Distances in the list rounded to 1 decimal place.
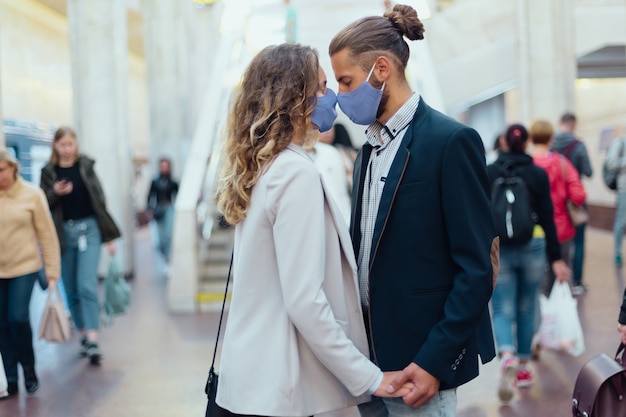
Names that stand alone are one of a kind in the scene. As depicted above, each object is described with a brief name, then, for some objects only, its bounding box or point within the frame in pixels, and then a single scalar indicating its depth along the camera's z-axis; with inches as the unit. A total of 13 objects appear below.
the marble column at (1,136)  273.1
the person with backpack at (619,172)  383.6
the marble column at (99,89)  433.1
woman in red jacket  253.6
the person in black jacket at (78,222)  249.8
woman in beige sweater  210.7
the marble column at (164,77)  719.1
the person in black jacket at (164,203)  488.4
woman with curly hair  78.3
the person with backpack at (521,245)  195.5
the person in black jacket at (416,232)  81.8
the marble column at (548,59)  517.0
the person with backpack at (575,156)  346.3
